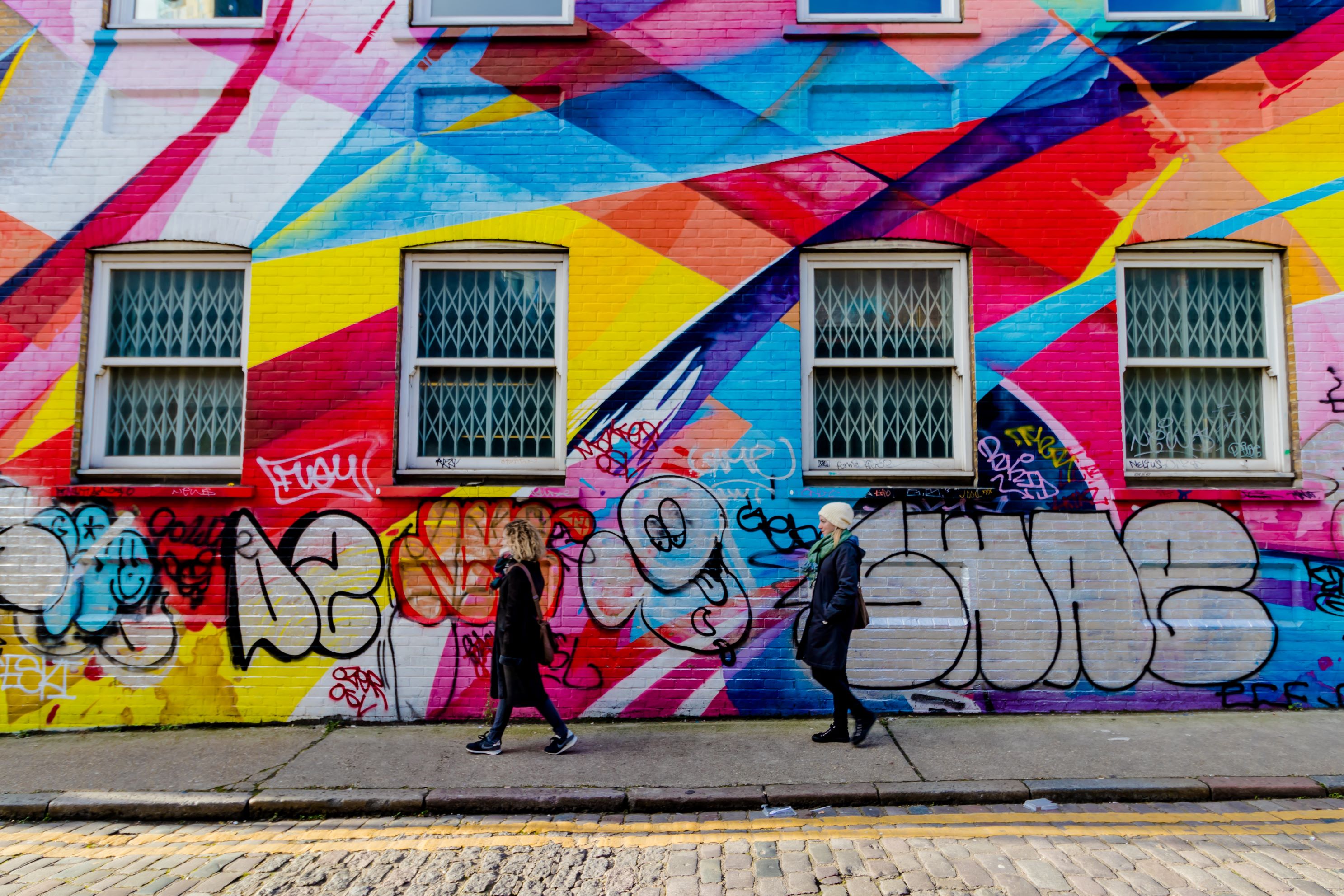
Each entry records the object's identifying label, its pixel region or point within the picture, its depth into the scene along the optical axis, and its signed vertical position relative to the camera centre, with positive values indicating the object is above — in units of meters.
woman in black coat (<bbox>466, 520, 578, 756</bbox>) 5.41 -0.98
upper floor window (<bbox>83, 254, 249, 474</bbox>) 6.55 +1.04
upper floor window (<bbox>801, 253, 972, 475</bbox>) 6.50 +1.11
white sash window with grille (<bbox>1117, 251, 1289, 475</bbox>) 6.49 +1.15
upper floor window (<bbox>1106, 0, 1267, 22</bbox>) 6.60 +4.12
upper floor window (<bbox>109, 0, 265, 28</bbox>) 6.73 +4.04
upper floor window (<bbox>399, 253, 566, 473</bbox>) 6.54 +1.10
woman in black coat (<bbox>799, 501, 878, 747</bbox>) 5.45 -0.84
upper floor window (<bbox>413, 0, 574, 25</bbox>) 6.80 +4.09
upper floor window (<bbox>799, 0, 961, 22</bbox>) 6.75 +4.13
